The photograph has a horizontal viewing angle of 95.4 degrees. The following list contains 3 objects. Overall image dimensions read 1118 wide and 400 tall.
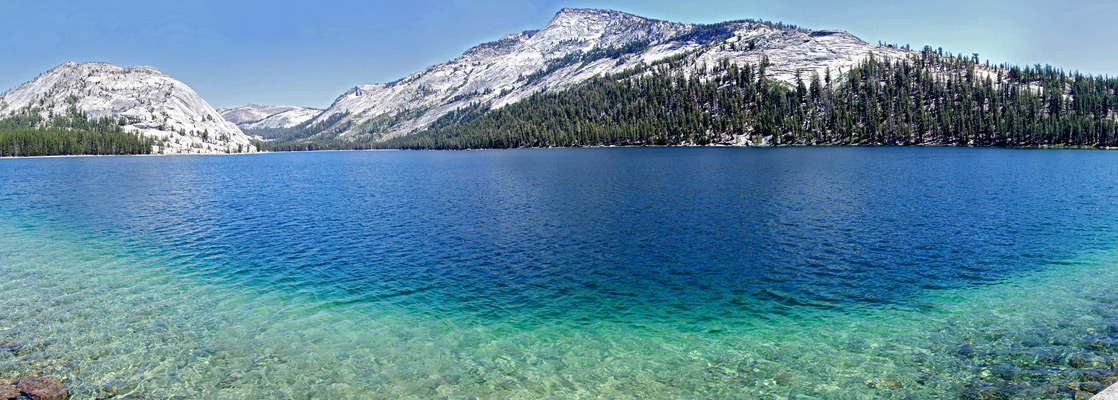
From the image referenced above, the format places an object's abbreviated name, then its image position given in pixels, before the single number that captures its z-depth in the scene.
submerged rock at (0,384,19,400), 15.09
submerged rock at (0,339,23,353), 19.04
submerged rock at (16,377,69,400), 15.52
